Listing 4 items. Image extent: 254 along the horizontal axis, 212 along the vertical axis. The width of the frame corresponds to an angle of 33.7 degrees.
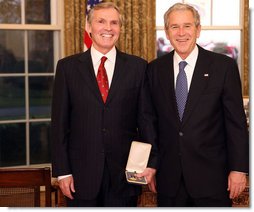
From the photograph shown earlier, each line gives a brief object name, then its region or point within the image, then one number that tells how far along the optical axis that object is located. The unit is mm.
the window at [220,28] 5539
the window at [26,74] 4898
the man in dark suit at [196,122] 1845
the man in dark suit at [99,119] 1919
